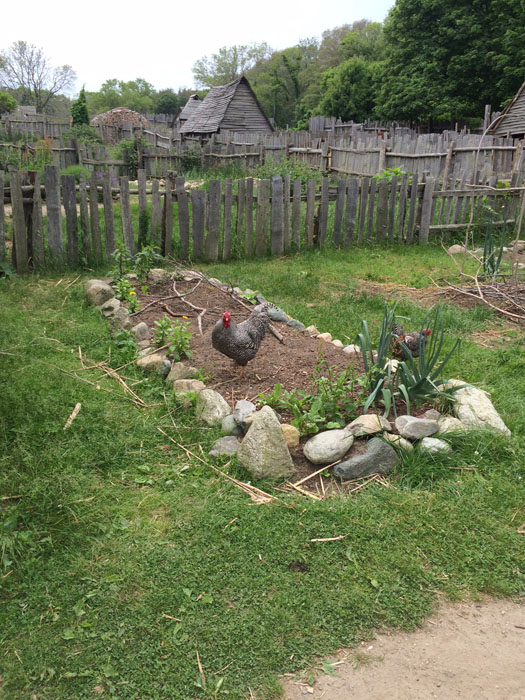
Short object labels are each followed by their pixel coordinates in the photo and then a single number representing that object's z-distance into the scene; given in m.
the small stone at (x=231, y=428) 3.63
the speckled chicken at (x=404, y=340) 4.30
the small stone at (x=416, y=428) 3.51
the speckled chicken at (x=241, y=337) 3.91
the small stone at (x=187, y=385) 4.04
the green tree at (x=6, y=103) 40.34
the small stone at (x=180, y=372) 4.21
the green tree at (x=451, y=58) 31.39
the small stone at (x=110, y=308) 5.54
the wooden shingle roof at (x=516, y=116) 18.89
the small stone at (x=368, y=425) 3.51
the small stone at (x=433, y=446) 3.47
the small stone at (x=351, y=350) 4.61
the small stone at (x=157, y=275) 6.36
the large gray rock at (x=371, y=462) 3.33
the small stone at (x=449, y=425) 3.61
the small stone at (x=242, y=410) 3.60
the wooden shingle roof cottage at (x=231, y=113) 26.23
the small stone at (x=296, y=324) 5.24
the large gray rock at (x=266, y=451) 3.27
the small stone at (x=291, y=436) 3.51
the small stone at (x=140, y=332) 4.97
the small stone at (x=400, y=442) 3.44
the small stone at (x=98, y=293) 5.87
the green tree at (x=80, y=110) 38.72
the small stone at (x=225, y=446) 3.45
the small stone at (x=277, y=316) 5.30
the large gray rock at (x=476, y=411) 3.69
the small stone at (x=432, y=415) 3.76
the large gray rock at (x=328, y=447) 3.39
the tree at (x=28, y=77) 60.13
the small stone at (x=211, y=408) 3.72
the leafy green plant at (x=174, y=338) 4.45
